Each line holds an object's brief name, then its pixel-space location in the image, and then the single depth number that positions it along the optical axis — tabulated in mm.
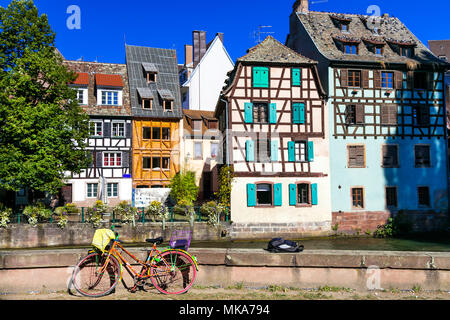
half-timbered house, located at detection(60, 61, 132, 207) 29083
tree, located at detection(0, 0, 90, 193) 20250
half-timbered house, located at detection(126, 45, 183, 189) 30703
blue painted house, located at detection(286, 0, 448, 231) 23750
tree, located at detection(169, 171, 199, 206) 27841
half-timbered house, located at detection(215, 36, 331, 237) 22516
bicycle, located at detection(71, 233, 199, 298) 6254
